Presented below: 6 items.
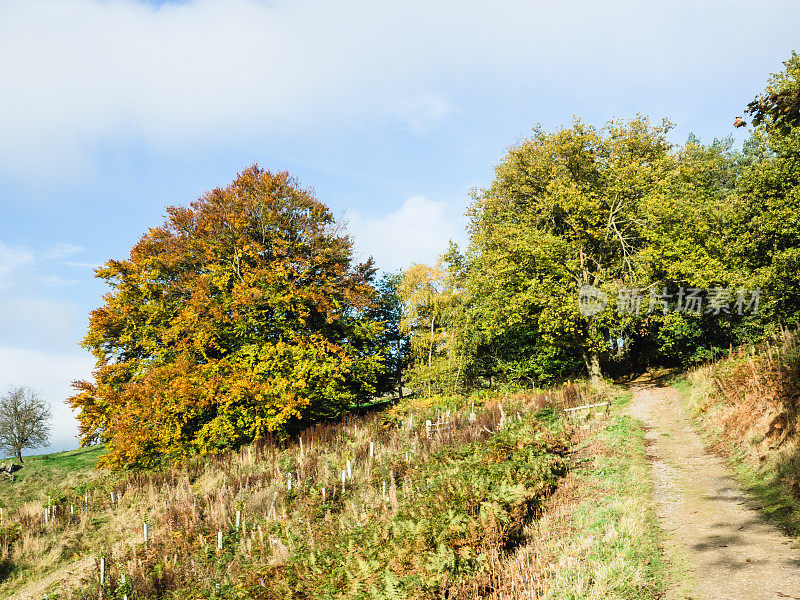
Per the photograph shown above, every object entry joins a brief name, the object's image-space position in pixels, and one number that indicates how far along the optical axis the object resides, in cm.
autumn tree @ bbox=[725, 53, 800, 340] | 1614
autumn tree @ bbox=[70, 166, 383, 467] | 1991
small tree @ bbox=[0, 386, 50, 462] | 3222
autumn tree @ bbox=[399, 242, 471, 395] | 2811
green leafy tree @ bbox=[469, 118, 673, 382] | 2141
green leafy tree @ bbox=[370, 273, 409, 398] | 3557
